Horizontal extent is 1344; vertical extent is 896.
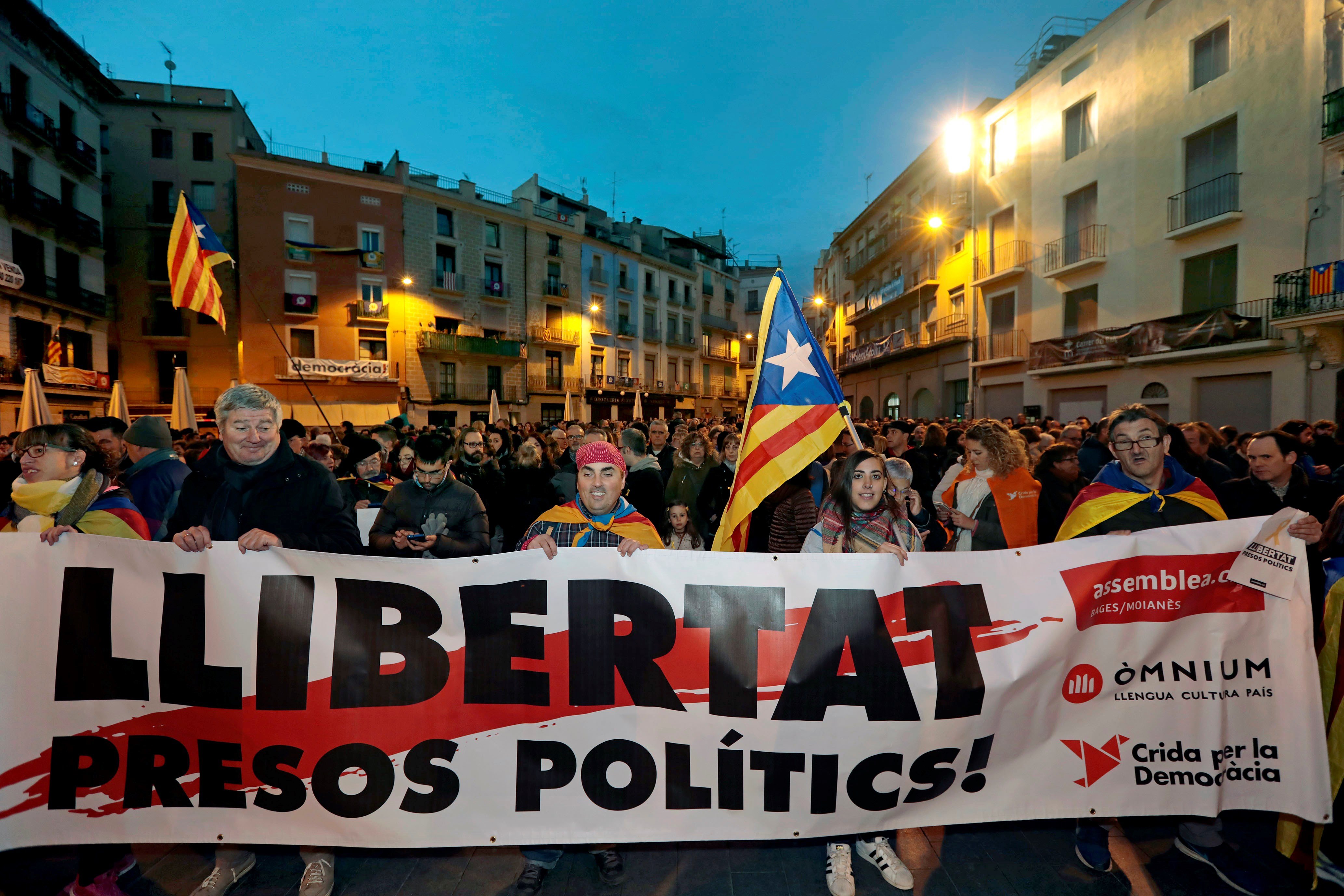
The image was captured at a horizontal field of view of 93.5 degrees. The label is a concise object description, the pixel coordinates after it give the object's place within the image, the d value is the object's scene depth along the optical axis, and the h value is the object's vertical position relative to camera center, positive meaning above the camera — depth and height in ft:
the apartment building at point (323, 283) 86.07 +21.62
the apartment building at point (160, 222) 85.15 +28.95
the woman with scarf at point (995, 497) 12.28 -1.34
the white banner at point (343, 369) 87.76 +9.38
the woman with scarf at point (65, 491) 8.45 -0.74
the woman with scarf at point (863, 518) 9.25 -1.29
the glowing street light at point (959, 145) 77.87 +35.68
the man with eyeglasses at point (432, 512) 11.42 -1.43
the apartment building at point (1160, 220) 42.34 +17.94
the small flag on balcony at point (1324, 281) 39.24 +9.32
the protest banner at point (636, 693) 7.98 -3.36
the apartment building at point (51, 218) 60.39 +22.68
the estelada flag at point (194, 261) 28.27 +7.92
